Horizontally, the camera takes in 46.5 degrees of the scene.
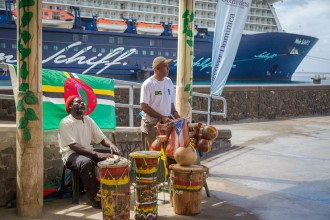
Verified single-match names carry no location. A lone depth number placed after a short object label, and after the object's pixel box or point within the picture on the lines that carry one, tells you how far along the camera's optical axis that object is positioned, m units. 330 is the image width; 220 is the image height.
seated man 4.15
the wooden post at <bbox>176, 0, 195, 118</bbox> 5.45
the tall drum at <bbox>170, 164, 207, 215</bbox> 3.92
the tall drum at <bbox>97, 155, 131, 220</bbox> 3.56
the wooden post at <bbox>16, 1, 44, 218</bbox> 3.79
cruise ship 31.02
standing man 4.69
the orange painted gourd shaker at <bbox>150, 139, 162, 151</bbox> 4.32
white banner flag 6.77
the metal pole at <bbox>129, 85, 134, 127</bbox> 6.94
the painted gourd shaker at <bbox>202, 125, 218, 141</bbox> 4.44
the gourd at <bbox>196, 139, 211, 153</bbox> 4.41
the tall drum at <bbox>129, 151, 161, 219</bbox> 3.80
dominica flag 4.98
